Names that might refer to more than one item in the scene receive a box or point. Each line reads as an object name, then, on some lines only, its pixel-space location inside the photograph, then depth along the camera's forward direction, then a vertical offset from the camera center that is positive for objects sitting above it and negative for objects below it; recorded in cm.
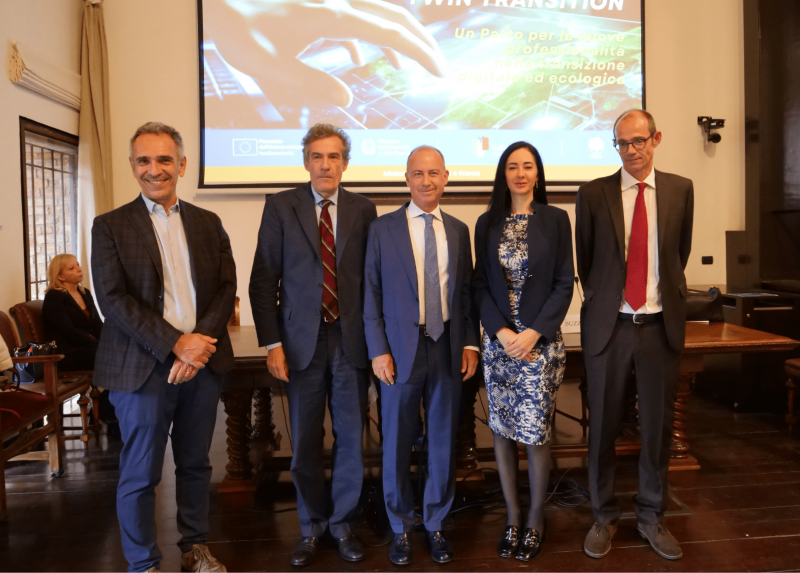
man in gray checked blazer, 209 -17
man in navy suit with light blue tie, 233 -22
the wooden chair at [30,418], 306 -72
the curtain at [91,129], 497 +131
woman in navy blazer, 236 -14
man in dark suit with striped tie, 236 -15
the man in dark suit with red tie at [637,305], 238 -13
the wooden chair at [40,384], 388 -61
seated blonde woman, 410 -24
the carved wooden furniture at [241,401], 306 -65
